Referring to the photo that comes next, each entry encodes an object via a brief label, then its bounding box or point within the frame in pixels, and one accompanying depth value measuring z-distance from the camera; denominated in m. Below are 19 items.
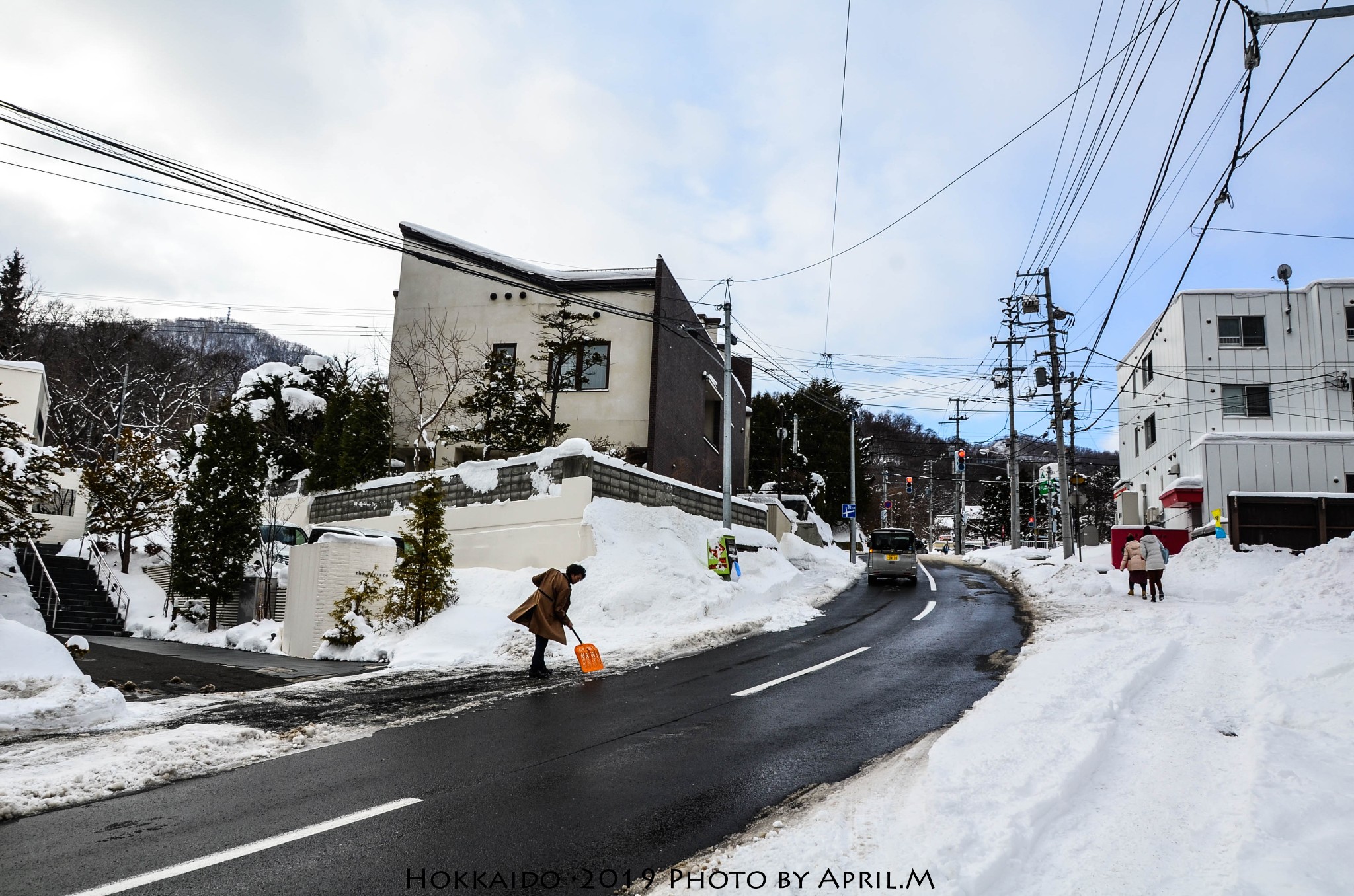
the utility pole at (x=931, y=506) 83.56
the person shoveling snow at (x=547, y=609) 11.01
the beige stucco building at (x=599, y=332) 28.42
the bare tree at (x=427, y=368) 29.36
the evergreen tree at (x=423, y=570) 14.83
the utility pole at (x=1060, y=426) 29.47
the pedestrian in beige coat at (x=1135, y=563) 18.94
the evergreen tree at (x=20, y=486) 13.07
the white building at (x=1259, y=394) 28.81
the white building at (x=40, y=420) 31.39
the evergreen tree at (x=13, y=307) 44.94
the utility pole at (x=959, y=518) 64.88
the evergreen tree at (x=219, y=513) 20.98
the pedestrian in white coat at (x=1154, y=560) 18.67
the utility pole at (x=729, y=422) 21.67
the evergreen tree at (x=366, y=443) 24.69
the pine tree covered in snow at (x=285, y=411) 31.02
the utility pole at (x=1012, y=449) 42.56
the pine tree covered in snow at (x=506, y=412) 25.30
